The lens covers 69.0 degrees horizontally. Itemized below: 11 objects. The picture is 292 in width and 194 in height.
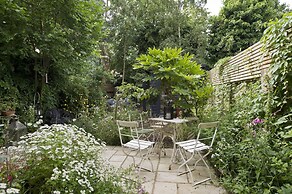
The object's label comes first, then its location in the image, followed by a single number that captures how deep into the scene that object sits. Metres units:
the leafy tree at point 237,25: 9.66
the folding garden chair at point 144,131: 3.54
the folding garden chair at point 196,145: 2.55
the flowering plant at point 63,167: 1.51
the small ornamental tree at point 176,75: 3.45
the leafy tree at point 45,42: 3.65
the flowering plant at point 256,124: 2.23
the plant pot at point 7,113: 3.52
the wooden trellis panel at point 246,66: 2.84
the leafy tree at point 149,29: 8.06
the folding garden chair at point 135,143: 2.68
